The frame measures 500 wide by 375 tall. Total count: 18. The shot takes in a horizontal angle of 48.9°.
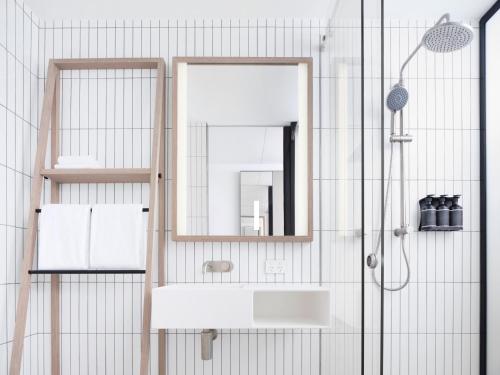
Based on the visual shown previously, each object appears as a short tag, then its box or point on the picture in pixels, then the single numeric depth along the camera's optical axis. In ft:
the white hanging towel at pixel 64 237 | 7.89
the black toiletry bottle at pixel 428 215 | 8.45
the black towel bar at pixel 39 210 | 8.14
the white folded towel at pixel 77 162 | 8.17
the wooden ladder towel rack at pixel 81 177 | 7.82
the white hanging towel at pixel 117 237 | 7.94
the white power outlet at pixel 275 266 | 8.65
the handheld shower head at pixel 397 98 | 7.70
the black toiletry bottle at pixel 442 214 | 8.46
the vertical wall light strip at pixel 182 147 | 8.63
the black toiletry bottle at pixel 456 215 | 8.48
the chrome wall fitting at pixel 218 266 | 8.64
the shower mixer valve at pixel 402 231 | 8.05
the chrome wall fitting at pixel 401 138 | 7.99
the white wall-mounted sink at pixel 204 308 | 7.41
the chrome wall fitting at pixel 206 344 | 7.66
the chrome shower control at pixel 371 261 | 5.42
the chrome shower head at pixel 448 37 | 7.01
